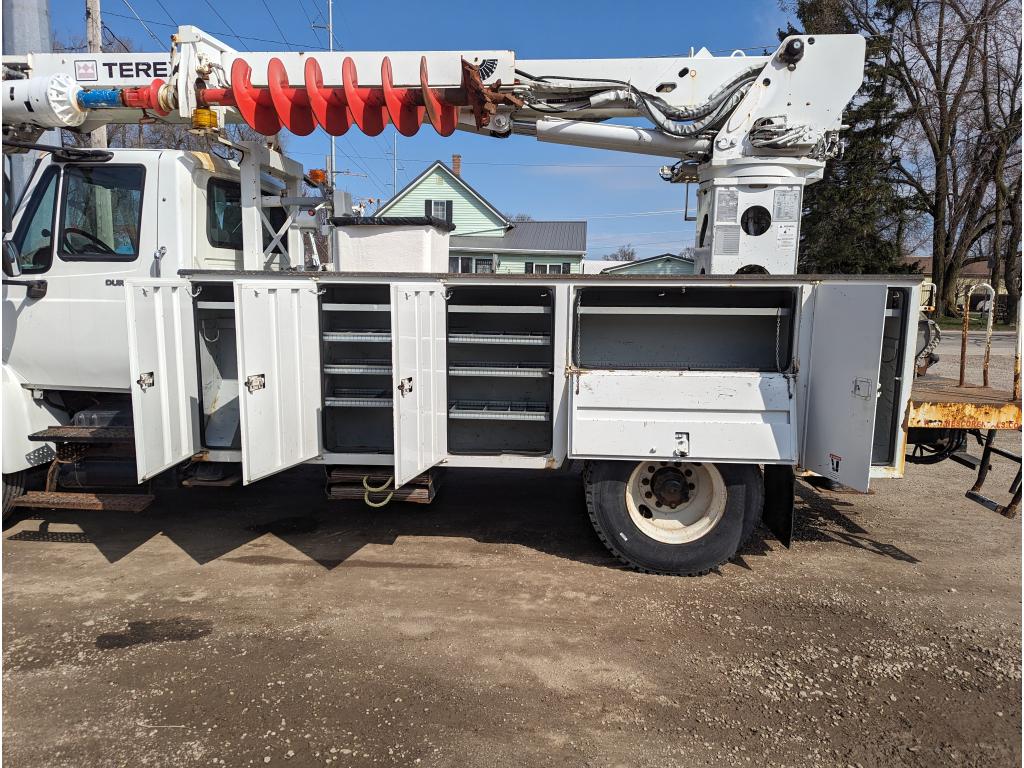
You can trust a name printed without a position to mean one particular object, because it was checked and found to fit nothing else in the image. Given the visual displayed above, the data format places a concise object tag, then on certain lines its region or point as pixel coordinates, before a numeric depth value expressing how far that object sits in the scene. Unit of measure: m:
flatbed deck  4.17
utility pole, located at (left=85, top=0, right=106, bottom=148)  11.82
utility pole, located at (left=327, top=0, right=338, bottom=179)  27.01
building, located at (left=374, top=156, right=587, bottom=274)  30.61
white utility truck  4.25
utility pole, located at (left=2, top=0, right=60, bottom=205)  7.25
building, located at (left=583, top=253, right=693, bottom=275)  25.70
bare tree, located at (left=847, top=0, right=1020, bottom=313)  28.05
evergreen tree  25.26
